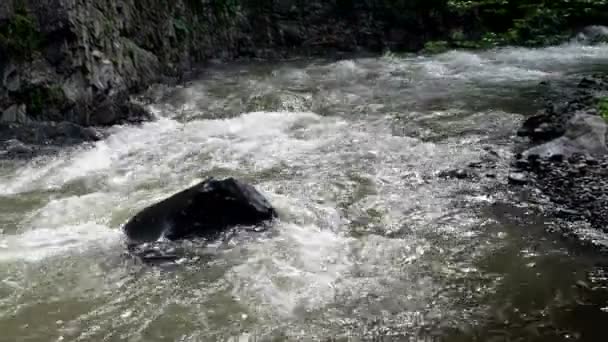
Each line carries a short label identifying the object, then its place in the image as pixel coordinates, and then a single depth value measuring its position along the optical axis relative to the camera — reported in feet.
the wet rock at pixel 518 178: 21.28
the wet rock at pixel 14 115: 27.81
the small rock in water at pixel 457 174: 22.35
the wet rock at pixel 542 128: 25.32
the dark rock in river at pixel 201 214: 18.29
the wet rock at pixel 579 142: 22.40
